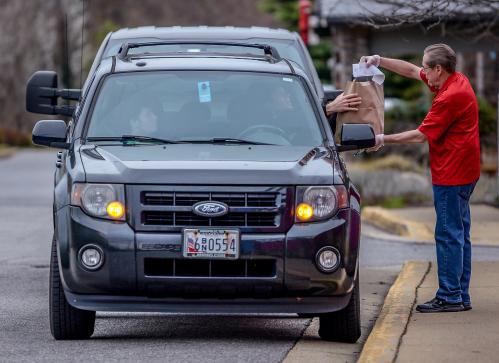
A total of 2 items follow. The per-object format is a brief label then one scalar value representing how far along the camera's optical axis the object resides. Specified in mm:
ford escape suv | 16391
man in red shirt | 18609
